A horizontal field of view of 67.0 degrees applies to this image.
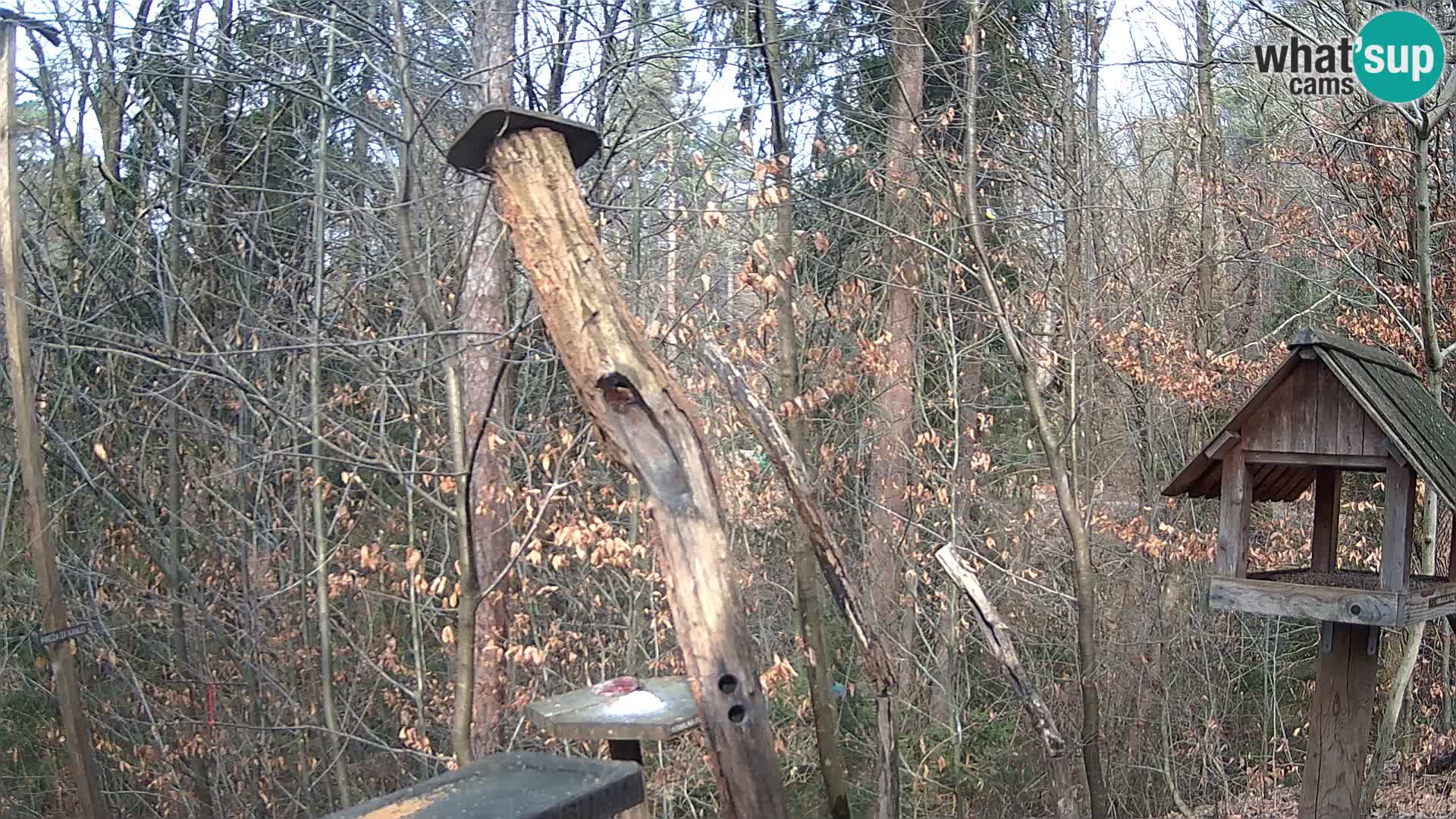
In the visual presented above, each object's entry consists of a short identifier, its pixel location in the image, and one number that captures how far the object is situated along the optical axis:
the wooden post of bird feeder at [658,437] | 2.95
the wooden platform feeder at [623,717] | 2.96
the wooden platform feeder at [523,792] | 1.98
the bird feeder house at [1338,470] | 3.42
